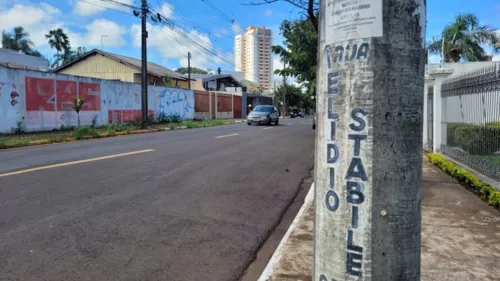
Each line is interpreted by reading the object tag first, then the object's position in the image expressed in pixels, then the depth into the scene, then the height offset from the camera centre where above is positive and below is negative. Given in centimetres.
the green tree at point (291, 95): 7125 +558
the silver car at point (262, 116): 2813 +64
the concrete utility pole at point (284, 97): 6588 +450
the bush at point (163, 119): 2950 +49
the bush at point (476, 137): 682 -27
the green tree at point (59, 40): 6512 +1411
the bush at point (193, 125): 2714 +2
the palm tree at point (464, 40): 2572 +548
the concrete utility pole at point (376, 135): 170 -5
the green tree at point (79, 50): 6805 +1313
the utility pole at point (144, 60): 2264 +374
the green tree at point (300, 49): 1725 +352
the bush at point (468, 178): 594 -100
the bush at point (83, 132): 1722 -29
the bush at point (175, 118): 3103 +57
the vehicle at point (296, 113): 6322 +192
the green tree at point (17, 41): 5350 +1152
